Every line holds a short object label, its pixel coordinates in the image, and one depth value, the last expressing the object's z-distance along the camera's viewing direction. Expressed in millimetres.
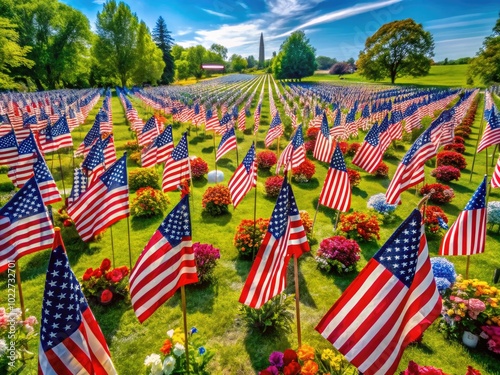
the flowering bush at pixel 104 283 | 6680
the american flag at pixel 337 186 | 8594
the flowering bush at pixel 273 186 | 13383
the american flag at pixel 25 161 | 9453
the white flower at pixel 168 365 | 4430
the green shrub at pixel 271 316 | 6262
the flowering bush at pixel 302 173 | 15656
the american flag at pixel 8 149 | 10522
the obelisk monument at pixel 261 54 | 195375
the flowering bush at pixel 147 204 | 11383
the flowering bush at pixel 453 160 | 16848
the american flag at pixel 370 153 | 11344
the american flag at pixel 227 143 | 12250
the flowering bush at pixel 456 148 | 19531
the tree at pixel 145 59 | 56803
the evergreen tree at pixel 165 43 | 81112
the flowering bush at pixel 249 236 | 8703
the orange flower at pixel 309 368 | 4012
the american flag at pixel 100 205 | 6430
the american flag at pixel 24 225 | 5184
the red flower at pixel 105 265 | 6766
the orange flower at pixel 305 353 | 4290
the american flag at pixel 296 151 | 10935
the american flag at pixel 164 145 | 11008
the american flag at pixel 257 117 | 19334
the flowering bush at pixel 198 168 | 15274
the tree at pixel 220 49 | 175050
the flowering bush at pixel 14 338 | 4777
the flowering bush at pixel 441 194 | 12789
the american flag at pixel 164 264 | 4293
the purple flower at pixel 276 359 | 4457
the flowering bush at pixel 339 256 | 8102
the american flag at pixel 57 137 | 12094
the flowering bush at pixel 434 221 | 9969
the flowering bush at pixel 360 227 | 9742
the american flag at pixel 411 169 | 8531
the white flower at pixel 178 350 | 4594
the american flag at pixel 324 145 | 12711
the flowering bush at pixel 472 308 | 5527
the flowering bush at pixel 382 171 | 16359
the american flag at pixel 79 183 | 8281
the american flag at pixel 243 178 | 8508
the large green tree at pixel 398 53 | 68625
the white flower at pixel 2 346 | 4555
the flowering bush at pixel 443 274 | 6445
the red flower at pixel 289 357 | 4328
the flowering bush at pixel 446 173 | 15141
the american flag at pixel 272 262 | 4684
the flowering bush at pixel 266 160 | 16877
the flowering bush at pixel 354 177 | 14484
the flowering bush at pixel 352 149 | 19531
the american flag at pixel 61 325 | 3119
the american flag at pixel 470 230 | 6414
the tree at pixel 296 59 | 82688
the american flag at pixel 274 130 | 15531
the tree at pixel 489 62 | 52125
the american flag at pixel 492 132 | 12367
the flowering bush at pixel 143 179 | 13812
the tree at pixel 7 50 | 27109
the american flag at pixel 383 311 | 3475
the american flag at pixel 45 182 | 7270
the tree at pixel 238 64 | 174250
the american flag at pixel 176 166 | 9617
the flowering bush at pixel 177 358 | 4461
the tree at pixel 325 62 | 183962
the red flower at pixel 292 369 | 4039
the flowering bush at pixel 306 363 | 4055
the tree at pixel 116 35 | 53750
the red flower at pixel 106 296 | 6633
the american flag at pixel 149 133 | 13828
